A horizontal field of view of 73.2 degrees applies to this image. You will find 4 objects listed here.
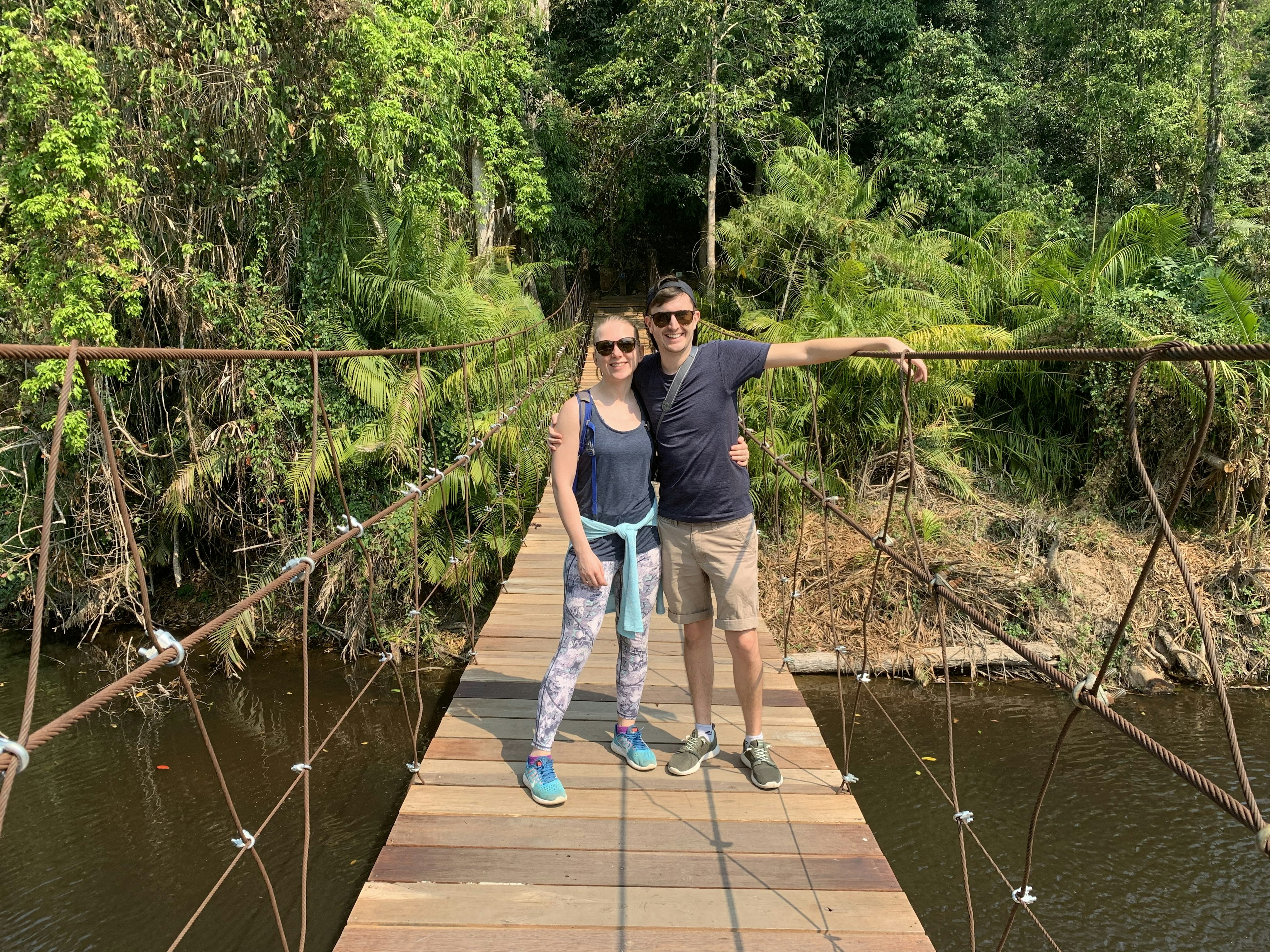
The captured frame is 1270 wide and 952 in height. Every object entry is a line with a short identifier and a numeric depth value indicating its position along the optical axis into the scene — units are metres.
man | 2.27
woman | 2.24
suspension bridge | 1.40
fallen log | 6.21
